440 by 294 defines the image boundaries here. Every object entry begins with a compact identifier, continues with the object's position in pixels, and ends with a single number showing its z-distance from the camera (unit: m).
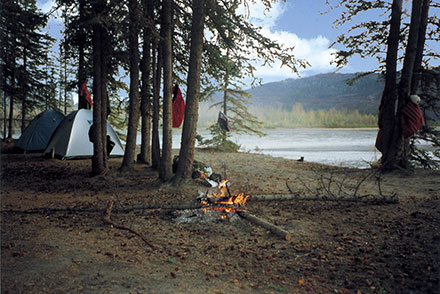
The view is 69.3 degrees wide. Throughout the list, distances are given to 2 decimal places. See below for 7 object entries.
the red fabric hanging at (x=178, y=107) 12.34
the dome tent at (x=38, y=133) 16.38
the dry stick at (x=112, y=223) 4.94
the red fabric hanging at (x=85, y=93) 13.88
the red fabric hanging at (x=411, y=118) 10.63
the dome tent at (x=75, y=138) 14.26
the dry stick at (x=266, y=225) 5.25
